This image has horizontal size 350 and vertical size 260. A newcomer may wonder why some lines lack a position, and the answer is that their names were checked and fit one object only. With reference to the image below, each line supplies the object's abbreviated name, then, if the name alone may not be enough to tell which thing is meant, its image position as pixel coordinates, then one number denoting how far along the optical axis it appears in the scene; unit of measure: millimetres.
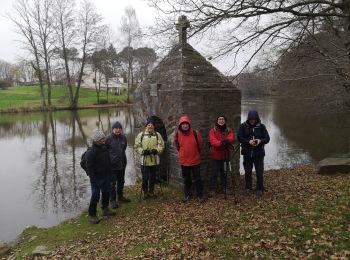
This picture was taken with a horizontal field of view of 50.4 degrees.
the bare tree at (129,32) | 53094
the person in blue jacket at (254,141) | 8439
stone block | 11398
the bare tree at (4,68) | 121688
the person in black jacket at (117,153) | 8992
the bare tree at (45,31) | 45750
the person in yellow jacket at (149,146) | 9125
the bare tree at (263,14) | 7828
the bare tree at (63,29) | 46031
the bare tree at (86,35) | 47312
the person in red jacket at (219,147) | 8539
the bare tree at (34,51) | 45875
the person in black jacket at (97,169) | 8016
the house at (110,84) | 68281
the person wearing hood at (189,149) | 8500
